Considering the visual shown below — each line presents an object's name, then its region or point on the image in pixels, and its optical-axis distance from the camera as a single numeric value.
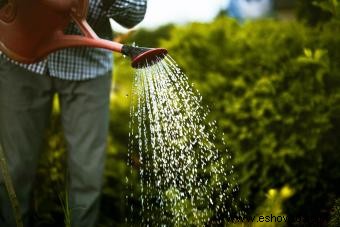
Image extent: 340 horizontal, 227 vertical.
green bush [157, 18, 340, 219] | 3.32
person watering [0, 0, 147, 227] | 2.45
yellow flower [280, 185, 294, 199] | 2.35
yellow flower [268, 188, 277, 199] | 2.34
